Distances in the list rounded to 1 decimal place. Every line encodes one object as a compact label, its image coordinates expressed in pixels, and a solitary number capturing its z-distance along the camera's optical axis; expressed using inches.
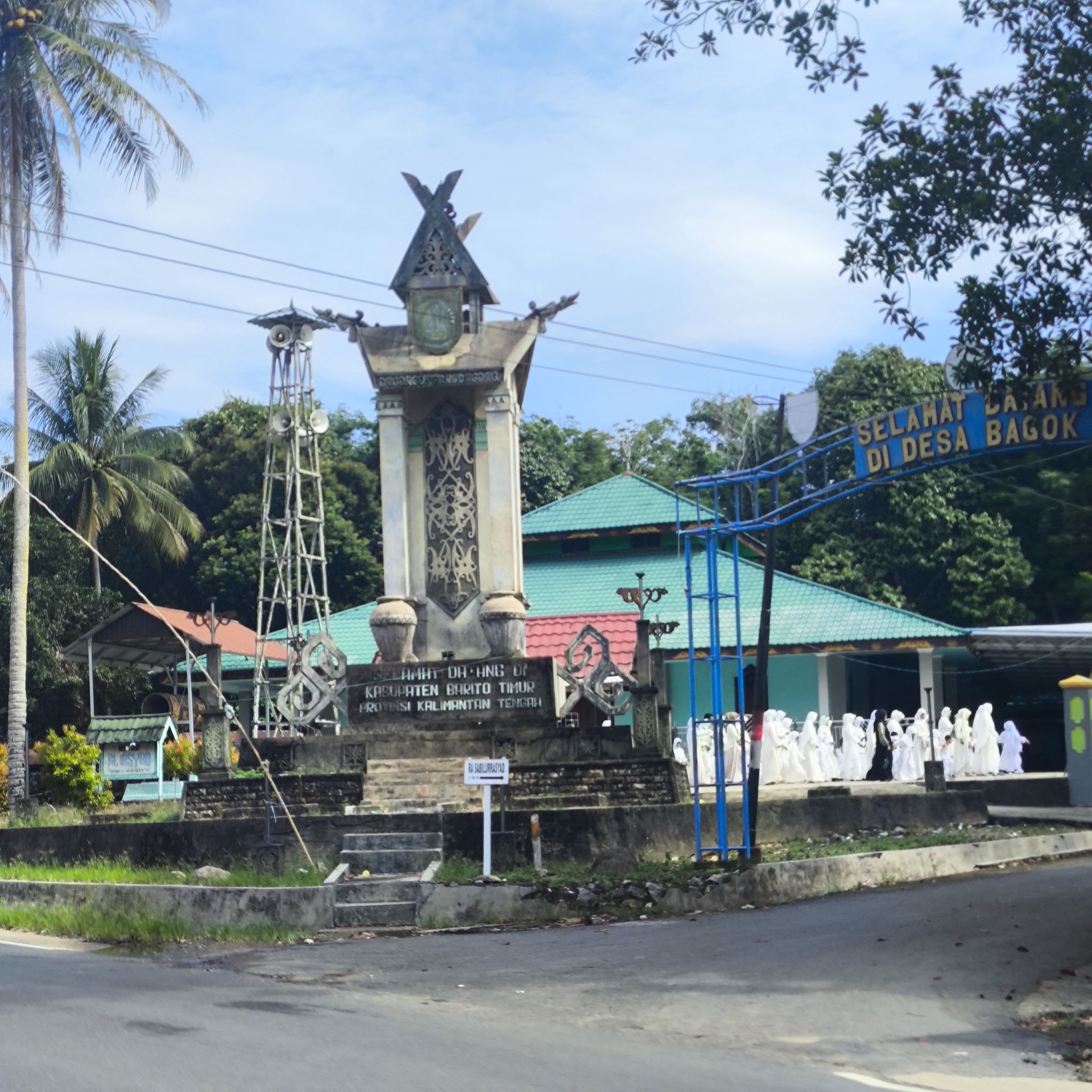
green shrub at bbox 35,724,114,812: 898.7
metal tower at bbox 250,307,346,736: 807.7
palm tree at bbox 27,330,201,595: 1513.3
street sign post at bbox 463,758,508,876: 572.7
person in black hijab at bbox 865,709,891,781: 1104.2
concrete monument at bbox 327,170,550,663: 832.9
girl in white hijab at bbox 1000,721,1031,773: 1152.8
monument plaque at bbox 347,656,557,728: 781.9
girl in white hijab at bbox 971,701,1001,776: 1112.2
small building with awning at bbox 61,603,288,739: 1123.9
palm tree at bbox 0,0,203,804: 1009.5
